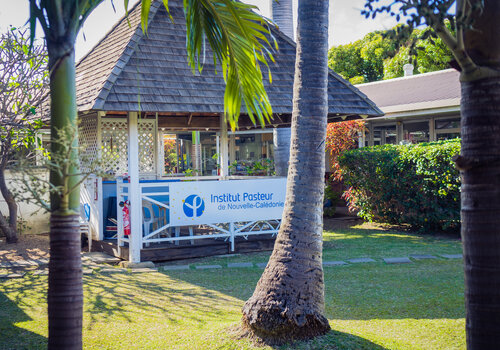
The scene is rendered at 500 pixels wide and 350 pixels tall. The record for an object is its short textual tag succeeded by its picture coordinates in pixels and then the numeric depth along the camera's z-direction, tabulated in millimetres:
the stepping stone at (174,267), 10250
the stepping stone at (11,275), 9320
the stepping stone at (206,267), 10266
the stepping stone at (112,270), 10016
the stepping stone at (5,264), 10039
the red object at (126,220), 10846
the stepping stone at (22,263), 10172
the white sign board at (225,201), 11070
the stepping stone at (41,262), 10273
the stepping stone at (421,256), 10758
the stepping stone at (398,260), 10406
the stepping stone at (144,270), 10086
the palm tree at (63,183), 3648
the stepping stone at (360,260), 10555
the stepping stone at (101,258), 10867
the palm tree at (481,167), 3506
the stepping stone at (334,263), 10281
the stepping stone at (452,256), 10696
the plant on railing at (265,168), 15089
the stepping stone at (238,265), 10390
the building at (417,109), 18844
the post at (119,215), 11109
